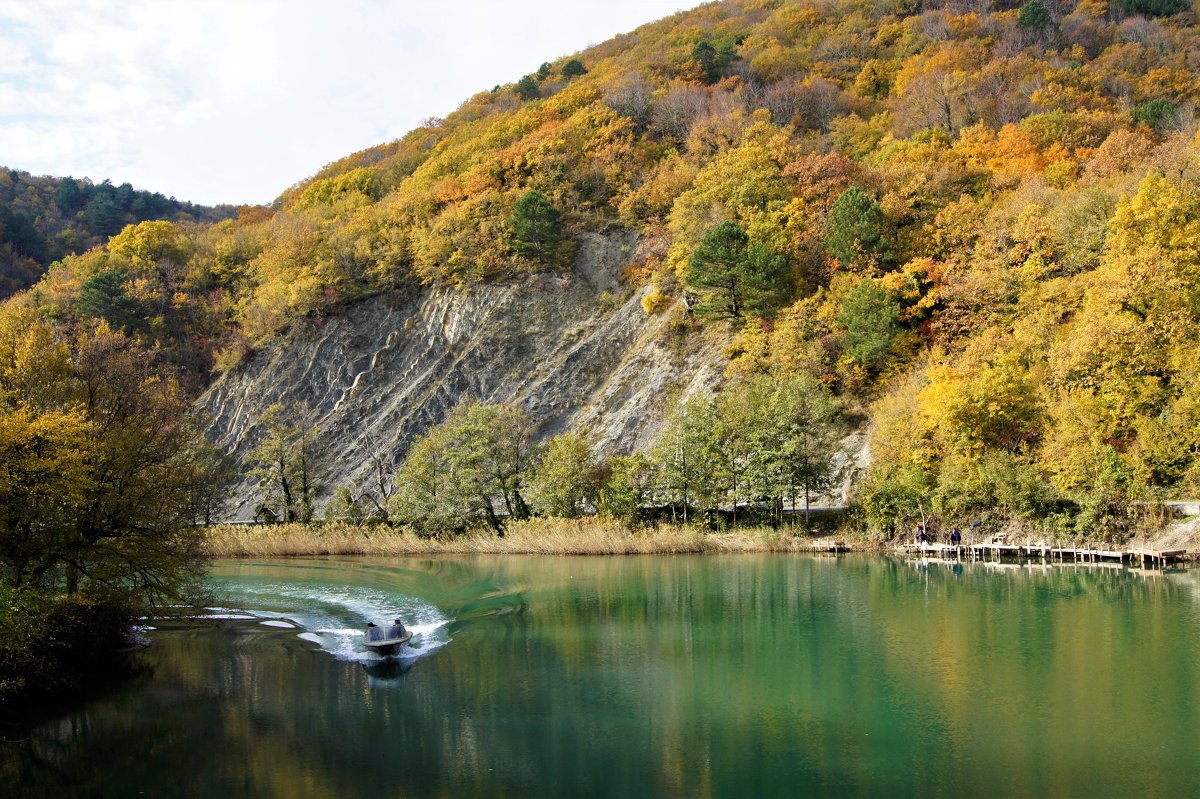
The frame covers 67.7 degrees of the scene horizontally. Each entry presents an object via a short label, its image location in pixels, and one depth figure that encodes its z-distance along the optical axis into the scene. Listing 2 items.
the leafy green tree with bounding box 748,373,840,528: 44.34
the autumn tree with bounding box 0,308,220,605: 19.62
